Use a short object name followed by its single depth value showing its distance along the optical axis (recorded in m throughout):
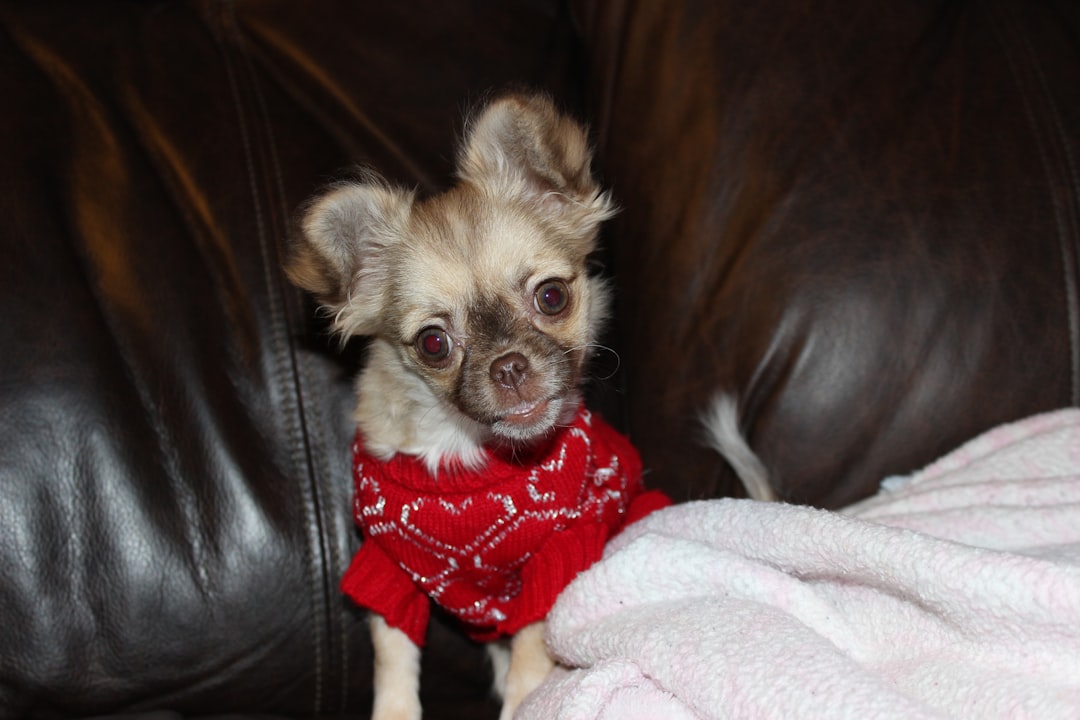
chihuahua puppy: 0.45
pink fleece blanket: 0.37
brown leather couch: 0.48
